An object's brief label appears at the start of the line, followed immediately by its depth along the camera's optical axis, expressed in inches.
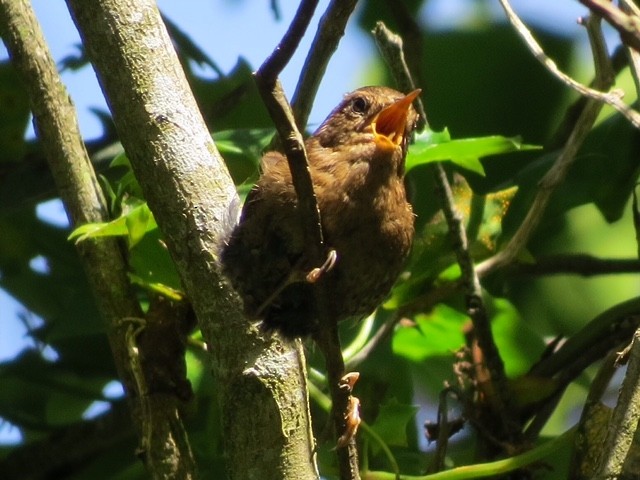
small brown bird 153.8
